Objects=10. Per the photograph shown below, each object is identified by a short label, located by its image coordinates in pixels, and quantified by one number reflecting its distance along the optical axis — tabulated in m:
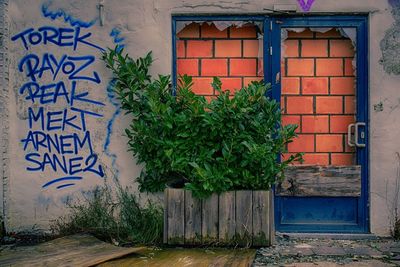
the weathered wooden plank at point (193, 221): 5.94
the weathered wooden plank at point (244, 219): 5.92
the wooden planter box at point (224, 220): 5.92
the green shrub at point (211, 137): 5.82
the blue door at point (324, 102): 6.56
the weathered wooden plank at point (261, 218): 5.91
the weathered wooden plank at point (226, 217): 5.93
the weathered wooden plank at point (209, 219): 5.93
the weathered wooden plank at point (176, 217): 5.95
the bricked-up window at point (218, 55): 6.68
